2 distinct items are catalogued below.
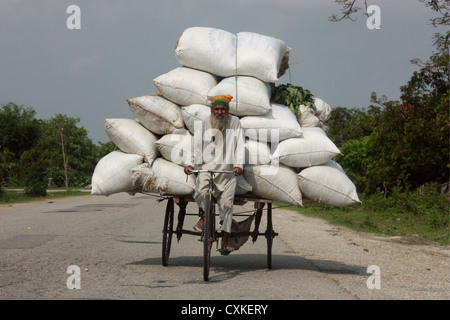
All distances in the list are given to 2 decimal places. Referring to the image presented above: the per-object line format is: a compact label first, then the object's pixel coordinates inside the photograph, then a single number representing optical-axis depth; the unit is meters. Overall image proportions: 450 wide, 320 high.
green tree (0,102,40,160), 51.41
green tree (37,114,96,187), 56.41
